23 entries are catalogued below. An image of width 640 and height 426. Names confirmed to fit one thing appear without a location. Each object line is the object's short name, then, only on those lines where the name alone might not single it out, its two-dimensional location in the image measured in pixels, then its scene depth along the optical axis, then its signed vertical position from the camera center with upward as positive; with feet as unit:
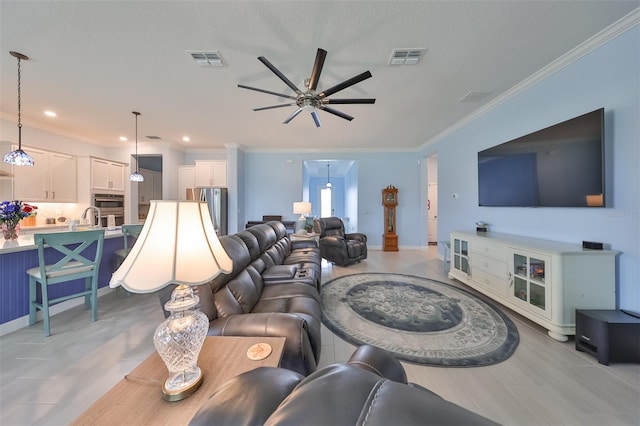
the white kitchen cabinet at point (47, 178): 12.50 +2.02
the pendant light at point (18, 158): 8.78 +2.14
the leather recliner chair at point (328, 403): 0.96 -0.98
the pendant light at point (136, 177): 14.76 +2.33
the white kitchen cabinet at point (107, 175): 15.40 +2.69
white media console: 6.48 -2.10
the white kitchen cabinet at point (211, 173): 19.02 +3.33
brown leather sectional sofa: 3.91 -2.04
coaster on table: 2.95 -1.89
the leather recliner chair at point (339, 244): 14.30 -2.05
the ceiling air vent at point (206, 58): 7.60 +5.42
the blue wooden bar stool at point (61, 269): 6.92 -1.91
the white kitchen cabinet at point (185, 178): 19.06 +2.87
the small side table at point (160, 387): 2.07 -1.92
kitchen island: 6.97 -2.28
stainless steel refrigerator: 17.93 +1.00
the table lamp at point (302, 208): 15.57 +0.28
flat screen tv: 6.91 +1.72
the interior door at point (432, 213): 22.91 -0.03
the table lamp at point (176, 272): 2.35 -0.64
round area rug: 6.18 -3.74
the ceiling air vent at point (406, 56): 7.45 +5.36
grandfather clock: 19.33 -0.12
